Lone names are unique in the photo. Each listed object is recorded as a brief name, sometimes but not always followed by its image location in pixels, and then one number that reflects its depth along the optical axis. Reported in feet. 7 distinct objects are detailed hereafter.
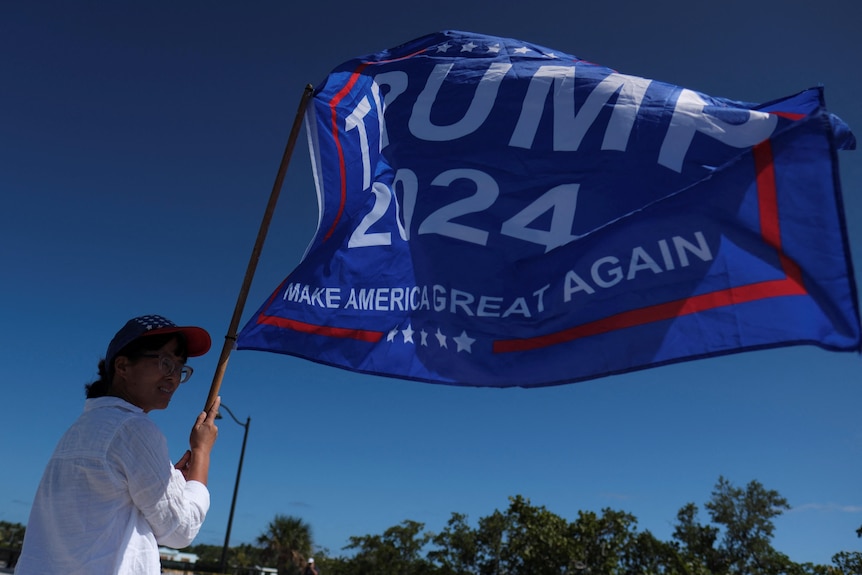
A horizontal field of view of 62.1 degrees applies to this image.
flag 10.13
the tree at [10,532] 210.38
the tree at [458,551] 121.80
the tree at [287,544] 145.38
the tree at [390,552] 139.13
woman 6.96
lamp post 72.69
